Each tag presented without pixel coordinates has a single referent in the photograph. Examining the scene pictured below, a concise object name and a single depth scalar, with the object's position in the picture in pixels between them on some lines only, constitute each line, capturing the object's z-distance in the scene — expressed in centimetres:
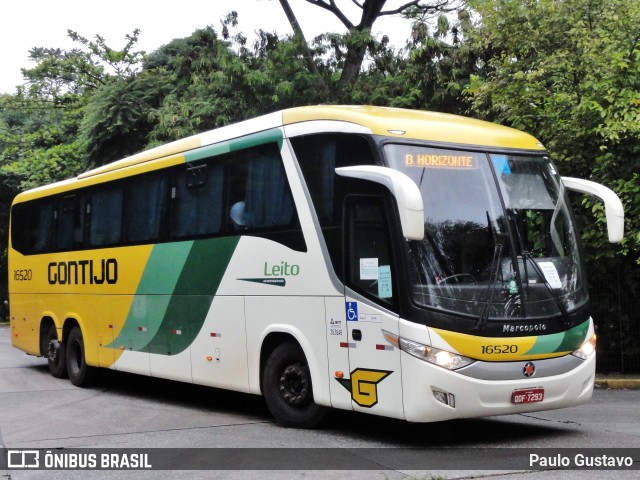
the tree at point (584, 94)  1459
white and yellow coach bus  884
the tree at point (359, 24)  2303
